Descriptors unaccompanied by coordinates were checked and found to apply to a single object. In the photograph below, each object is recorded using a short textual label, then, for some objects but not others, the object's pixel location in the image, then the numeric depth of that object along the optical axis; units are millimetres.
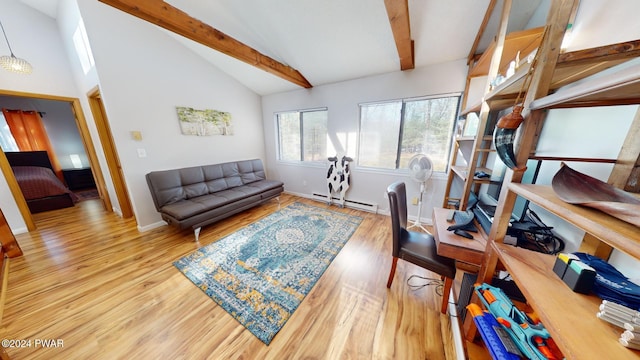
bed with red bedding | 3047
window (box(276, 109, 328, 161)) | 3592
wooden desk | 1106
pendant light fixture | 2014
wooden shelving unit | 434
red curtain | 3933
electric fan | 2389
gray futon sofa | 2408
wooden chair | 1331
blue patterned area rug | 1479
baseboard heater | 3236
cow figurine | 3312
